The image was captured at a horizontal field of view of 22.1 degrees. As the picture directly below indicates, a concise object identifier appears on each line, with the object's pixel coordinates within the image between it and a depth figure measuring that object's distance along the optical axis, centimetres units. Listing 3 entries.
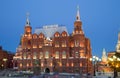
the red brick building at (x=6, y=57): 16496
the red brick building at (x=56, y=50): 12925
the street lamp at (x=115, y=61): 7431
